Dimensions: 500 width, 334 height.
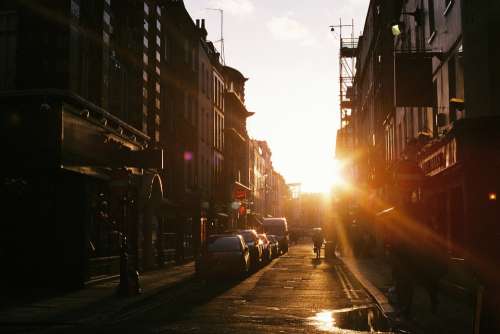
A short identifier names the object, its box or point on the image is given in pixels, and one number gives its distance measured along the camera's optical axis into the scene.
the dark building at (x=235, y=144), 61.53
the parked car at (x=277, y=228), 57.39
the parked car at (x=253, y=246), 31.05
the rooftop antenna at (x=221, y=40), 54.86
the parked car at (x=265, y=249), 36.40
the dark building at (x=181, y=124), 36.62
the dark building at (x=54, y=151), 19.02
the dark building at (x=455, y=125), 17.06
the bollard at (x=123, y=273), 17.39
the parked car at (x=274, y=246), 43.50
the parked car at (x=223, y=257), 24.48
